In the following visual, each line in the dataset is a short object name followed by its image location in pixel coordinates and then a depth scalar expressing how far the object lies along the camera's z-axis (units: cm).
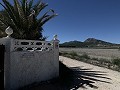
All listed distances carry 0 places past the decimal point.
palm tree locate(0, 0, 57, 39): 577
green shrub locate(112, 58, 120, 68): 882
